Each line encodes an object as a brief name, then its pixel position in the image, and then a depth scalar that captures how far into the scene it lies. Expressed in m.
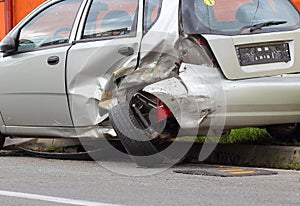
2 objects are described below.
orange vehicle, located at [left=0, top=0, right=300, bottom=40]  19.52
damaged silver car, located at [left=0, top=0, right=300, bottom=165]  8.85
